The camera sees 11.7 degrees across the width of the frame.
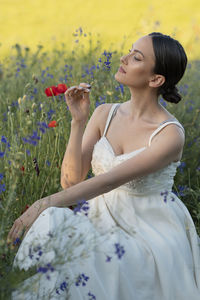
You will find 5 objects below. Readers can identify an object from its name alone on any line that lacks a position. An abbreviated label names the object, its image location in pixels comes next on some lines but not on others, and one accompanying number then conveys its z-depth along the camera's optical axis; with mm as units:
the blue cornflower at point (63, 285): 2892
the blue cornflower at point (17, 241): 3096
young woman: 3085
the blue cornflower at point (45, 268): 2748
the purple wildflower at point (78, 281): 2886
